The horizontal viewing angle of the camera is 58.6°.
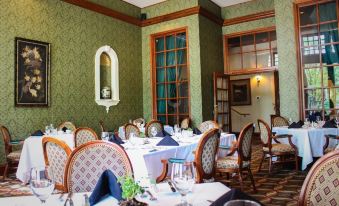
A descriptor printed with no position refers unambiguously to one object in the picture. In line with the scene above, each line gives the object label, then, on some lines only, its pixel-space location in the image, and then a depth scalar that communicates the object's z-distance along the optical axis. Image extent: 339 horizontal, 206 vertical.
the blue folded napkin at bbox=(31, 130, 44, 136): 5.12
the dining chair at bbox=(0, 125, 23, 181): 4.95
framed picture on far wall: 12.41
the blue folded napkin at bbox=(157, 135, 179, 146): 3.34
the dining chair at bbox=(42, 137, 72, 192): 2.55
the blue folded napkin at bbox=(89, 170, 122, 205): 1.19
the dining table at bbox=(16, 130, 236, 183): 2.84
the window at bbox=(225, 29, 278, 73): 8.09
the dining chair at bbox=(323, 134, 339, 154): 4.65
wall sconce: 12.17
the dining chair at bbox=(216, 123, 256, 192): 3.69
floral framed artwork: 5.68
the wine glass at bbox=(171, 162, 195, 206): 1.06
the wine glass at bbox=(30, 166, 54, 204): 1.09
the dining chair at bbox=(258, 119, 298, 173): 5.07
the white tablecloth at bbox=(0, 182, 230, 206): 1.17
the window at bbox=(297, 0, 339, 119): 6.40
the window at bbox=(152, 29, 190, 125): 7.97
